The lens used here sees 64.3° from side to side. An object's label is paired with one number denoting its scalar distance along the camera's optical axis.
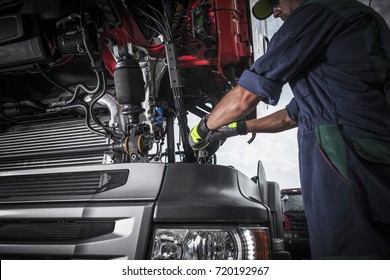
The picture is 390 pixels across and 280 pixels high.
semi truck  0.85
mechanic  0.91
